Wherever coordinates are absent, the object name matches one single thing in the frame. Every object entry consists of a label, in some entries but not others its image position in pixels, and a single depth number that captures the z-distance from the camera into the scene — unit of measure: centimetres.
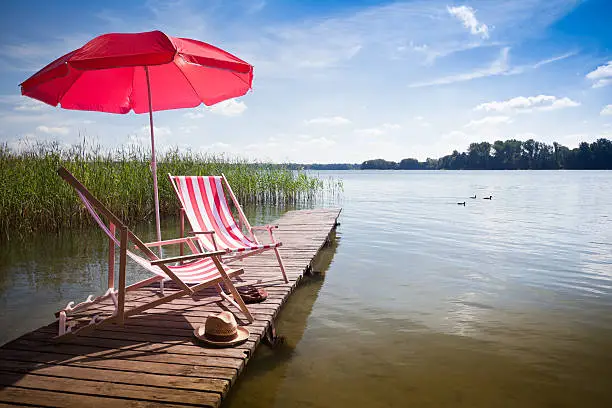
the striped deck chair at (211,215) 392
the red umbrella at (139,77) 270
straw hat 264
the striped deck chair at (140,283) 247
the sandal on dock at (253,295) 352
